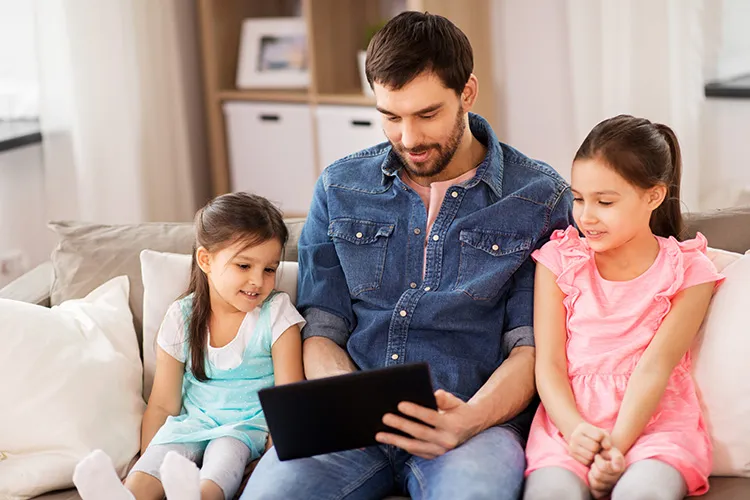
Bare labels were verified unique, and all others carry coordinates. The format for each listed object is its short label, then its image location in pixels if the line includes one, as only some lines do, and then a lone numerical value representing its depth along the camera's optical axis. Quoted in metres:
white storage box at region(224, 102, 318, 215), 3.63
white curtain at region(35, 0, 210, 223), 3.13
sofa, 2.18
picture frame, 3.61
